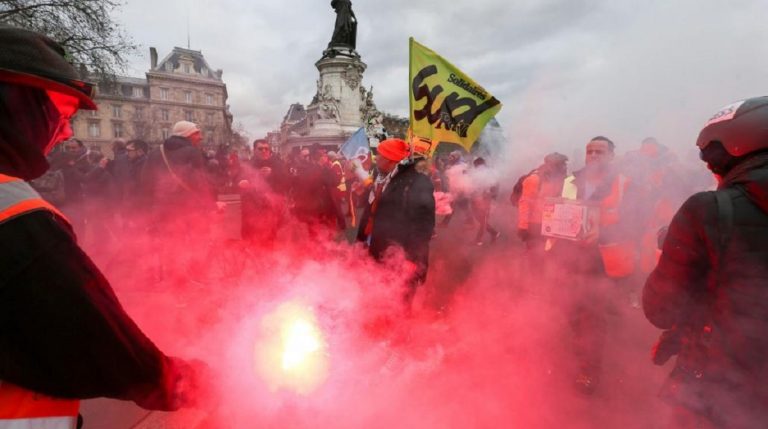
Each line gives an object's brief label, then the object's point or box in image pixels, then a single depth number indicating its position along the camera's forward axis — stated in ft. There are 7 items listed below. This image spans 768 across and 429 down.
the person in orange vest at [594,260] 11.36
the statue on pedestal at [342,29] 84.84
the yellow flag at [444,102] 14.47
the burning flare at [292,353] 9.11
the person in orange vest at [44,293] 2.85
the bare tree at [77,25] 39.42
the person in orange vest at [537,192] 15.40
